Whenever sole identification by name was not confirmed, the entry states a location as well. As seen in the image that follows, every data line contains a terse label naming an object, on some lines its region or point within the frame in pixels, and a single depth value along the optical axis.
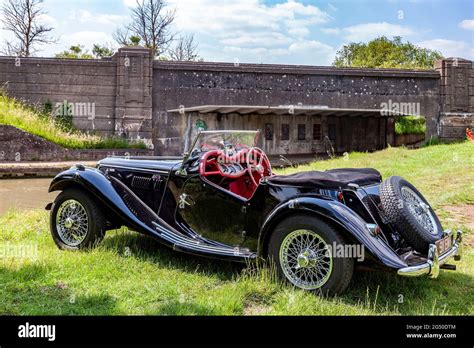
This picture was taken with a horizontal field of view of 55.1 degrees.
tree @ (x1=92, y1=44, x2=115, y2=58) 37.27
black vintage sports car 3.93
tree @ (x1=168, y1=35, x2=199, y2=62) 44.19
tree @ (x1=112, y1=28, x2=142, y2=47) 30.86
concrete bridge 20.11
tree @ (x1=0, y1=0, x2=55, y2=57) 28.22
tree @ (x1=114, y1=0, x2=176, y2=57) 35.47
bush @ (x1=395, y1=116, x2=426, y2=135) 29.16
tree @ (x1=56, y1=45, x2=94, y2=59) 30.63
